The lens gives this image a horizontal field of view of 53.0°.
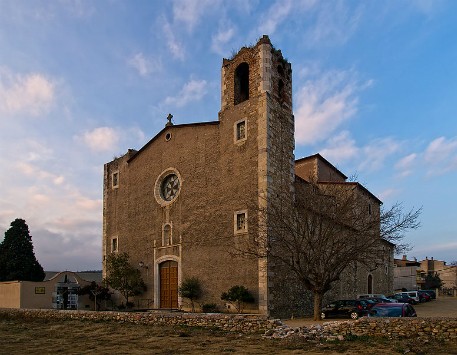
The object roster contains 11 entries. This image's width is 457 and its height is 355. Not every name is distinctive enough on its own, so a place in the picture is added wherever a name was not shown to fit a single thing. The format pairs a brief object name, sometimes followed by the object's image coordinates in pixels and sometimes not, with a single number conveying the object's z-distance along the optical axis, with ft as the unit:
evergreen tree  118.73
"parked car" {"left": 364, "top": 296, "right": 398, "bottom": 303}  84.99
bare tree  70.03
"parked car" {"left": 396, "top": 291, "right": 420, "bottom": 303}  125.18
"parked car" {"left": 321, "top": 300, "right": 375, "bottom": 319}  72.82
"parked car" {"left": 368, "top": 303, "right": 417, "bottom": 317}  58.95
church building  78.33
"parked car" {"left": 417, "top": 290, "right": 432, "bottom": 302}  133.98
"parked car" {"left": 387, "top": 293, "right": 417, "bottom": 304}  116.29
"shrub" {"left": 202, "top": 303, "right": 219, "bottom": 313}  79.79
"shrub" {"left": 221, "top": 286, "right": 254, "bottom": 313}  74.49
